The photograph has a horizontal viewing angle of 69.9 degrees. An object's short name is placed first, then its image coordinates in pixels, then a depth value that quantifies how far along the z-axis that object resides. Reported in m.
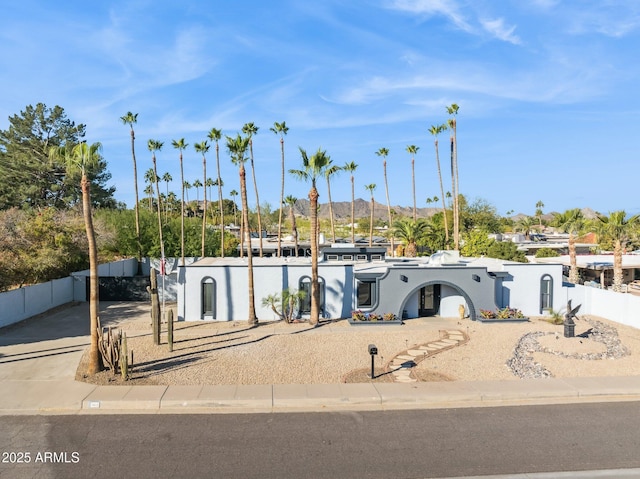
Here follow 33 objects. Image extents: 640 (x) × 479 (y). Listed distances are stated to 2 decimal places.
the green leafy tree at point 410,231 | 35.56
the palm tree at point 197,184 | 108.25
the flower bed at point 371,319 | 21.97
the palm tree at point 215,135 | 45.05
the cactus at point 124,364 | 13.52
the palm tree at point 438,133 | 51.65
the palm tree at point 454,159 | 46.65
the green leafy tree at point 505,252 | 41.06
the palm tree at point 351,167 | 67.12
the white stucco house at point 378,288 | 22.95
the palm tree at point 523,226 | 85.88
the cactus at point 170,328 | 16.47
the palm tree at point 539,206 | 143.68
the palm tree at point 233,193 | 108.50
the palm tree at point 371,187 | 82.25
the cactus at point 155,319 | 17.56
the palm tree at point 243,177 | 20.67
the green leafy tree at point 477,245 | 42.44
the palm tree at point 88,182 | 13.55
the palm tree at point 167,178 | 96.71
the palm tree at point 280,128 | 50.75
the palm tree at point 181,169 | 47.06
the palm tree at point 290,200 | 58.93
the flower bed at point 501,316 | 22.47
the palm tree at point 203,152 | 48.28
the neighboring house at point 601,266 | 35.97
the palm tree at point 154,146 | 54.16
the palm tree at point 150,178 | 93.75
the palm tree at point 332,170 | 22.77
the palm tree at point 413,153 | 60.56
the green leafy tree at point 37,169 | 48.59
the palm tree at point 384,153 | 63.25
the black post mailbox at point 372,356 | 13.70
